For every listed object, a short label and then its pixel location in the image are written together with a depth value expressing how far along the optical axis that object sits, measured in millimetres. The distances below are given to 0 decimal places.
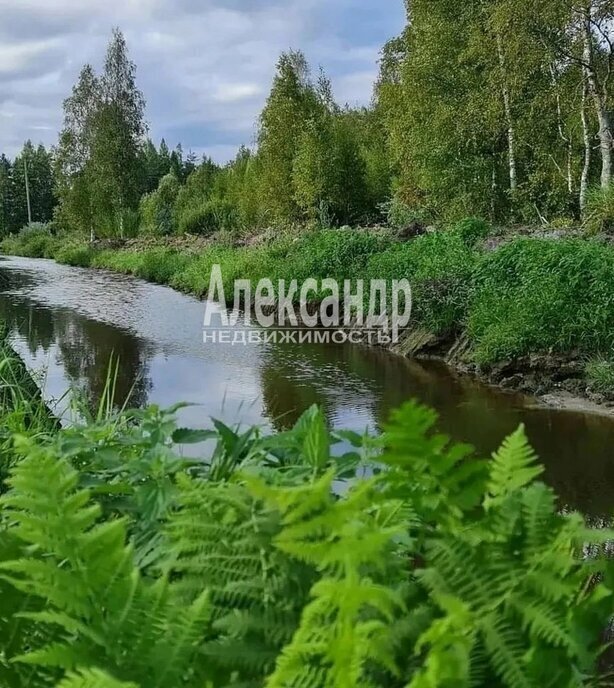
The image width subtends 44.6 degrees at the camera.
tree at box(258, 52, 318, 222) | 20578
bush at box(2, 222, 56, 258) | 30812
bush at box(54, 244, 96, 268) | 23794
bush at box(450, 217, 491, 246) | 9906
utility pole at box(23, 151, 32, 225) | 47344
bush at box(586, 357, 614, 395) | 6363
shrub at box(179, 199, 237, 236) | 26359
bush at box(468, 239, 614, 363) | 6996
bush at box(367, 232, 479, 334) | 8477
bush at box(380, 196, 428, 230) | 13752
